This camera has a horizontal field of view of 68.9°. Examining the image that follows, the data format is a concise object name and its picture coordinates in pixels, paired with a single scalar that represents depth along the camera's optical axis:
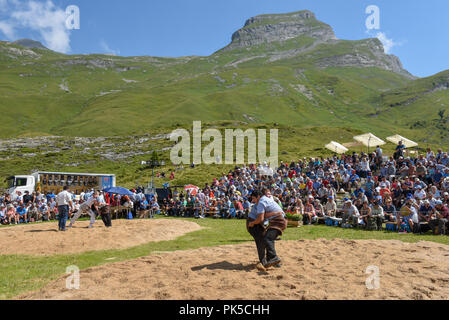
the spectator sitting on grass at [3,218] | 21.22
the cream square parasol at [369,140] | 25.17
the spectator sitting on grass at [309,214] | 17.22
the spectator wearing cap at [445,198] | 13.58
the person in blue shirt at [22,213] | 22.02
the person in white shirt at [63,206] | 14.07
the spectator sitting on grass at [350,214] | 15.60
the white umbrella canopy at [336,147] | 28.89
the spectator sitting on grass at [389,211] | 15.09
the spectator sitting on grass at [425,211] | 13.97
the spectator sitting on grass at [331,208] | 17.27
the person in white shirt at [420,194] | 15.45
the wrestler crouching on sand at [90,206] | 15.08
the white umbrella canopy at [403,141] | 23.38
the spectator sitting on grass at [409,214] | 13.73
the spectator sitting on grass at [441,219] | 12.95
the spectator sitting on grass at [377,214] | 14.77
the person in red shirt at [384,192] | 16.29
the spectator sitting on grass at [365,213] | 15.01
